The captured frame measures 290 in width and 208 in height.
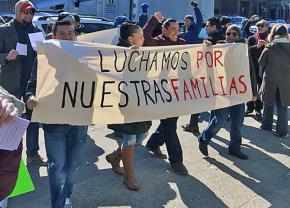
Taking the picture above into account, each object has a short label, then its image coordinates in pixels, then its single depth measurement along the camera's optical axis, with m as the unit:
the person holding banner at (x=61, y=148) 3.88
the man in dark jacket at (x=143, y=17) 10.16
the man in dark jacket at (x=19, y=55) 5.24
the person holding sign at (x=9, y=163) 2.58
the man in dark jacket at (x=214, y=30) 7.29
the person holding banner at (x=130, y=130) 4.71
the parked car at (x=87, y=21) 9.93
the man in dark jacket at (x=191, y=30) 9.39
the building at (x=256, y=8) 59.47
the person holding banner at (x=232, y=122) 6.07
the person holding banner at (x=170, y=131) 5.38
